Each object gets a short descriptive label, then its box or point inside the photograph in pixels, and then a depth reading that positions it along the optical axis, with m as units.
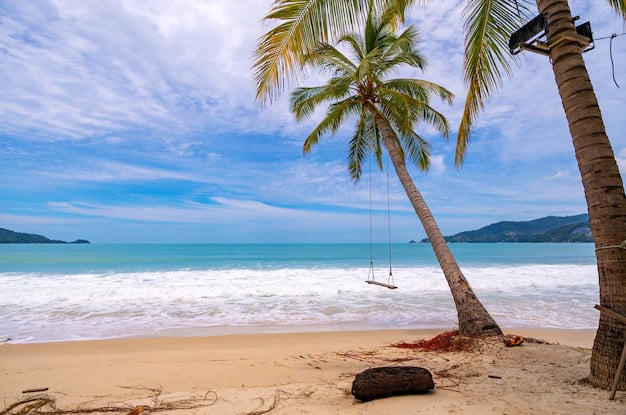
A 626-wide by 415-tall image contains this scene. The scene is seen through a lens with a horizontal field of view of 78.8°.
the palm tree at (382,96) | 9.26
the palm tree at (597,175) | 3.71
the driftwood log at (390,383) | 3.91
